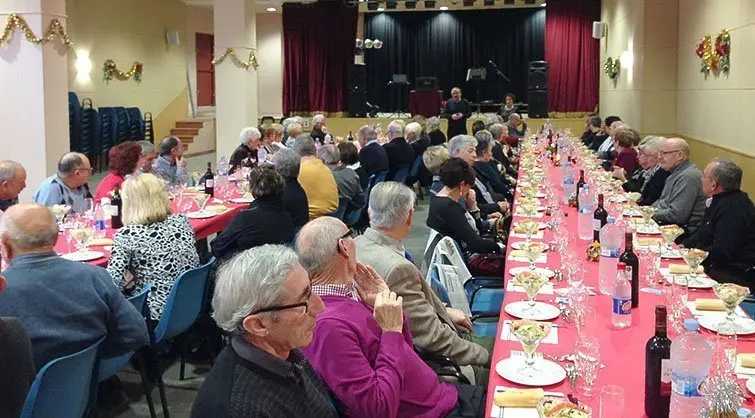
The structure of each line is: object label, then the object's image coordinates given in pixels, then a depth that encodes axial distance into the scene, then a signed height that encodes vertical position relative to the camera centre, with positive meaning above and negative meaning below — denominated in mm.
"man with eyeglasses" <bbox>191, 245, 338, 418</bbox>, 1735 -508
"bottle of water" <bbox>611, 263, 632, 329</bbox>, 2885 -677
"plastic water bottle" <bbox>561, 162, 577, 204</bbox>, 6305 -488
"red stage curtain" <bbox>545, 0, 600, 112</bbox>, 18570 +1840
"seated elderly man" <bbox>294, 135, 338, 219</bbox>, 6453 -500
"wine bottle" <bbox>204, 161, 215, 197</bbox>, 6754 -503
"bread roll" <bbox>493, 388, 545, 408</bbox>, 2146 -776
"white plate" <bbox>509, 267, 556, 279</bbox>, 3654 -706
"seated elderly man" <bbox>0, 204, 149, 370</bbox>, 2762 -629
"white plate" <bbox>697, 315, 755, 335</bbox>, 2727 -731
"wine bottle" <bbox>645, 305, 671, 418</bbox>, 2014 -672
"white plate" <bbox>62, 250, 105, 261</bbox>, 4048 -689
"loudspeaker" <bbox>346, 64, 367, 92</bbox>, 18531 +1268
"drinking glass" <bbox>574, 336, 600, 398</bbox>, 2257 -710
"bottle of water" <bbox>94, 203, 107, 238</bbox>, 4852 -587
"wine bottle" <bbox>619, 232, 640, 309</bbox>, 3085 -554
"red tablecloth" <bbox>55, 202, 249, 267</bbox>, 4336 -685
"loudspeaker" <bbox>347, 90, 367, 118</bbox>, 18688 +649
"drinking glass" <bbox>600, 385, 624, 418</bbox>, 2076 -766
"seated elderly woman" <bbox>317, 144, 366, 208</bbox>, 7129 -467
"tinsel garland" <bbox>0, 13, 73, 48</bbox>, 8641 +1135
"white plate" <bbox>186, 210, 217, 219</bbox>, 5637 -649
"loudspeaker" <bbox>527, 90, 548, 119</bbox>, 17578 +607
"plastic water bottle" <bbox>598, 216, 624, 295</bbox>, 3357 -619
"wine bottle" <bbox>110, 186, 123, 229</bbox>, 4988 -559
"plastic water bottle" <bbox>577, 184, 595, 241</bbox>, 4665 -556
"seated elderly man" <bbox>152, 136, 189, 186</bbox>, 7250 -326
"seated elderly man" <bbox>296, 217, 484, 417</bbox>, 2201 -653
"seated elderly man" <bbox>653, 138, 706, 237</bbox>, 5855 -537
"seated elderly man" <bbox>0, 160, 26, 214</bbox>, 4770 -329
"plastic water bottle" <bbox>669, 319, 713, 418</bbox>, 1889 -625
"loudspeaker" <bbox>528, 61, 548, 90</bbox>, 17531 +1188
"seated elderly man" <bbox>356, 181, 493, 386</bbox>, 2904 -597
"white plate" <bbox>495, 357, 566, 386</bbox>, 2303 -769
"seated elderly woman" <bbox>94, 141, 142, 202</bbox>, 5930 -279
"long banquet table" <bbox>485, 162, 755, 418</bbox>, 2223 -766
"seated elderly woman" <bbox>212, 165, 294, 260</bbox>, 4352 -540
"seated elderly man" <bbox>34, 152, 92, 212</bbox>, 5324 -394
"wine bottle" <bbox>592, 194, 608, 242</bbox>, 4301 -533
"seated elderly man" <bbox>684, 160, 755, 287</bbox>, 4625 -619
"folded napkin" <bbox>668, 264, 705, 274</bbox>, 3615 -694
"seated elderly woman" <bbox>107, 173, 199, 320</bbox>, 3850 -601
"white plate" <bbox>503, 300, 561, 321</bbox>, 2975 -738
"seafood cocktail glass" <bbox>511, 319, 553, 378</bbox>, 2348 -663
